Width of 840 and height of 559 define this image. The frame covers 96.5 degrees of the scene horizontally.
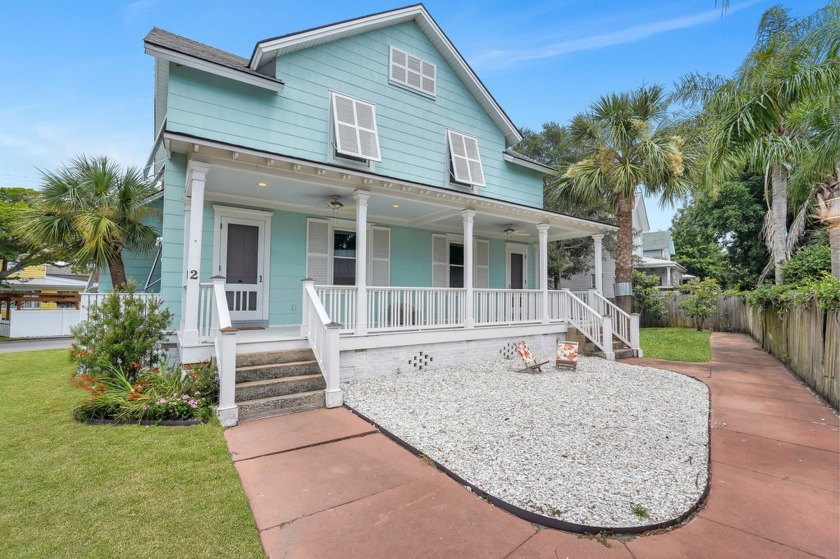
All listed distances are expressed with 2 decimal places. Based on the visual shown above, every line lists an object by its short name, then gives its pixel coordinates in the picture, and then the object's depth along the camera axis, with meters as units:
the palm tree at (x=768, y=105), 5.70
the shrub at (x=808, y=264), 12.80
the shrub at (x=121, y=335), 5.59
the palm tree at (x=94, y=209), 7.80
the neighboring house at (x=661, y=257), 25.28
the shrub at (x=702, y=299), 15.78
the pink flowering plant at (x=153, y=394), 4.81
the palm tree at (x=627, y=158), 11.47
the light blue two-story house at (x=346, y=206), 6.18
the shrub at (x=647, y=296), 16.61
